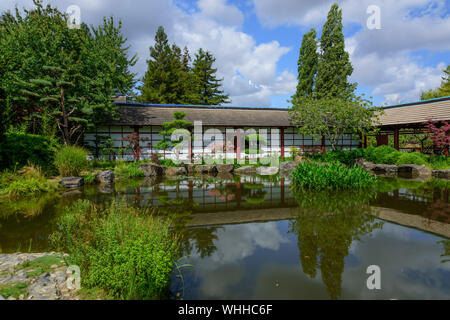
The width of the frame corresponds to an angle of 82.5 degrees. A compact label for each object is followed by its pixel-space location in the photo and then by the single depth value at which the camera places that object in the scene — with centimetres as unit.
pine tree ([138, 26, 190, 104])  3125
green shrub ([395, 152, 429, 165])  1491
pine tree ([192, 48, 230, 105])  3247
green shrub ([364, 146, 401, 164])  1591
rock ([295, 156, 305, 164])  1693
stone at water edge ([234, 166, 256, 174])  1598
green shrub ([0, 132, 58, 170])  968
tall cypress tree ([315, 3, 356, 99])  2831
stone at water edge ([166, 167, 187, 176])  1509
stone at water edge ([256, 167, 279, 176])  1569
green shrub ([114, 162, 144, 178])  1338
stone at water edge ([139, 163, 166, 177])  1449
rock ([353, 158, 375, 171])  1606
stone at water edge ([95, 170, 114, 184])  1167
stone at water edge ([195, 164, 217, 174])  1608
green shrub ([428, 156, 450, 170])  1422
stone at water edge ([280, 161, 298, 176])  1585
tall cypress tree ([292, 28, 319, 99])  2931
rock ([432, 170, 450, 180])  1273
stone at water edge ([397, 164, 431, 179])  1360
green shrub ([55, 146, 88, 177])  1116
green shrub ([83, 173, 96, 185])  1136
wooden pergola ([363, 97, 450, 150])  1628
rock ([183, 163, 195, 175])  1576
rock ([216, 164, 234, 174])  1644
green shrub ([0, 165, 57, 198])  835
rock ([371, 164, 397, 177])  1462
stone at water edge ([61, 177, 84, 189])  1017
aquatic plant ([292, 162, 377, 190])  909
